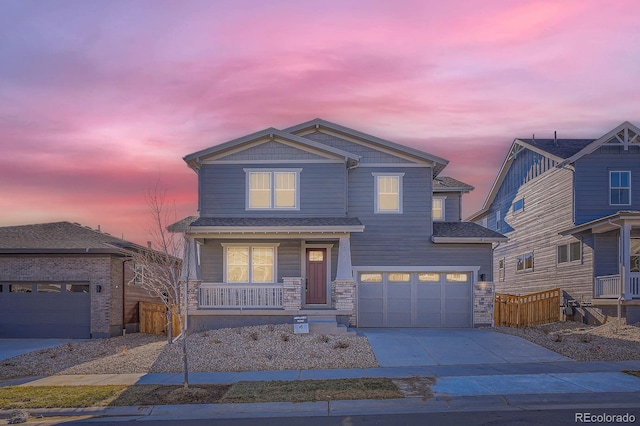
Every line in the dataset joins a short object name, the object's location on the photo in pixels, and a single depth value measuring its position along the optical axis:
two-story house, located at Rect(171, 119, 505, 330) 24.30
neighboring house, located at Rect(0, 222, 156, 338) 25.41
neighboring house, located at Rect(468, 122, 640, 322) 24.60
